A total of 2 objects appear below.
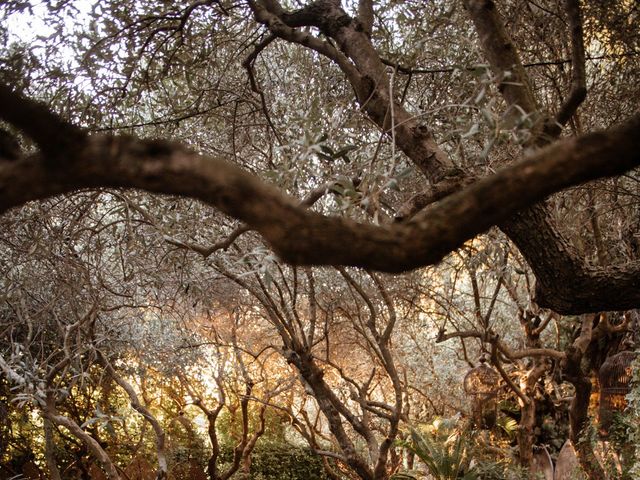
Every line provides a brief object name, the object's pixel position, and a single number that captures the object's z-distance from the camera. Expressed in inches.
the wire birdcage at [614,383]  294.5
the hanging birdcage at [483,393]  323.0
